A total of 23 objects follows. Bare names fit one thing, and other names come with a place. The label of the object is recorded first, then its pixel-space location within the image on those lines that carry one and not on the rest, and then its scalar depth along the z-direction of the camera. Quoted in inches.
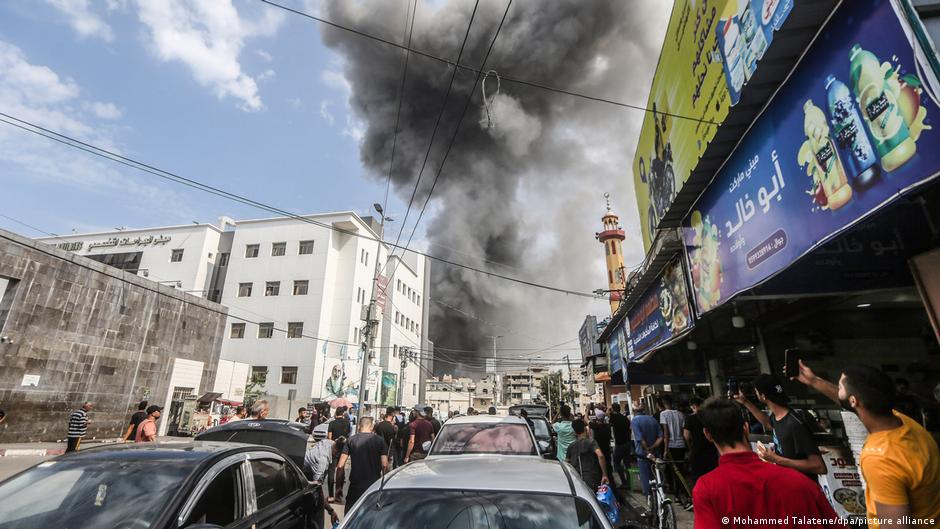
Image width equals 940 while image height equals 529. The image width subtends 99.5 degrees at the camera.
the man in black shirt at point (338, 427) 456.7
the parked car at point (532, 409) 837.2
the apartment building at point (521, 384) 4717.0
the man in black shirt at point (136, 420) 363.2
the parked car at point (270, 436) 296.4
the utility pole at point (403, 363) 1790.1
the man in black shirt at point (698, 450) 237.0
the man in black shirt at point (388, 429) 401.1
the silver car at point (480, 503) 93.5
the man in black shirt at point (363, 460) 238.1
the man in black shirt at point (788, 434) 129.3
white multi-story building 1417.3
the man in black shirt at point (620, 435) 380.5
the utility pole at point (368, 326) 663.1
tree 2982.5
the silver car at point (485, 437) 241.8
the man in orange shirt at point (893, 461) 82.1
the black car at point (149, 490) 110.1
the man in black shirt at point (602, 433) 362.9
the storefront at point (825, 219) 110.3
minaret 2025.1
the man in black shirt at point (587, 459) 251.6
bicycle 213.6
